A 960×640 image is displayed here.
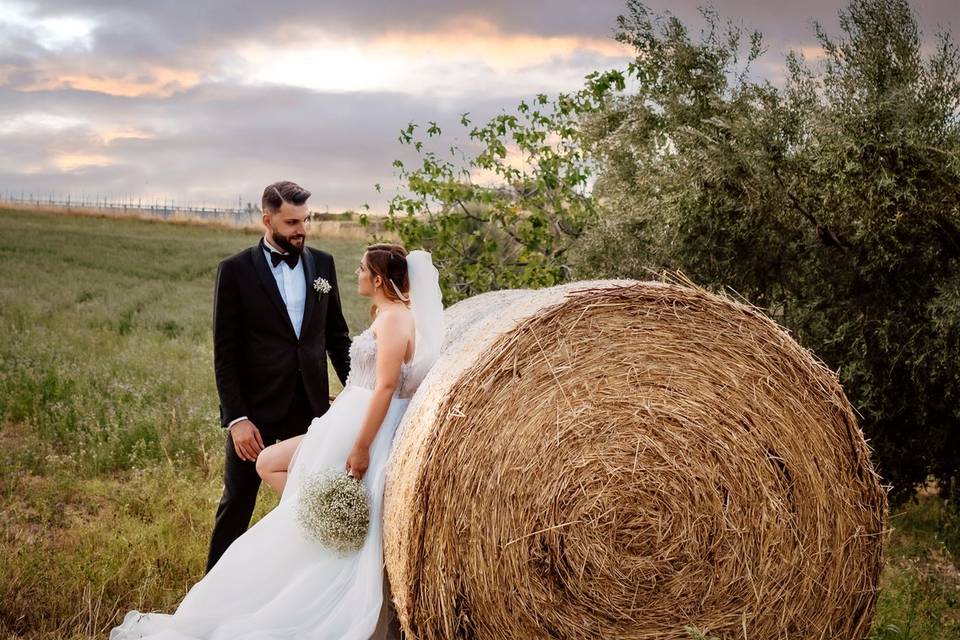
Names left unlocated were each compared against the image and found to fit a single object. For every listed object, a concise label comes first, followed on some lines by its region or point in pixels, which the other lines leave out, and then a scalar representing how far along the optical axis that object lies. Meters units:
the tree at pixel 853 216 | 6.13
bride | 4.34
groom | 4.97
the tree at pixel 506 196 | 9.34
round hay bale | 3.78
